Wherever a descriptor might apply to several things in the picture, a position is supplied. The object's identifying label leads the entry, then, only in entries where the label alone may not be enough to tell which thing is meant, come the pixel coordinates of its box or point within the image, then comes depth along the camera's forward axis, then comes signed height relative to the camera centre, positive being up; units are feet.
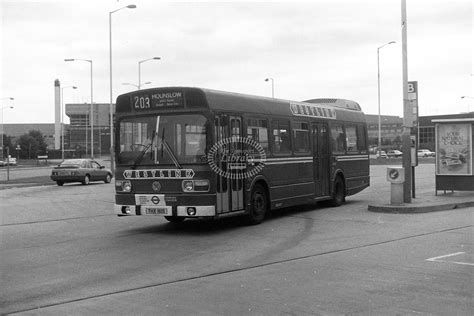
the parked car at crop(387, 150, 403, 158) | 307.35 -0.56
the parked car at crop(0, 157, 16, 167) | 274.05 -2.34
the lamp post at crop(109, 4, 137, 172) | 126.93 +27.48
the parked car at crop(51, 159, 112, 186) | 98.13 -2.51
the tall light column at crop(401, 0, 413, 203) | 52.70 +4.07
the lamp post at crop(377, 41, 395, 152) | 183.75 +26.76
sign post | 53.93 +3.23
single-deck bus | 36.55 +0.10
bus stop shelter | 61.57 -0.20
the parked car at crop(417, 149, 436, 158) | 307.09 -0.74
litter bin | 49.98 -2.55
